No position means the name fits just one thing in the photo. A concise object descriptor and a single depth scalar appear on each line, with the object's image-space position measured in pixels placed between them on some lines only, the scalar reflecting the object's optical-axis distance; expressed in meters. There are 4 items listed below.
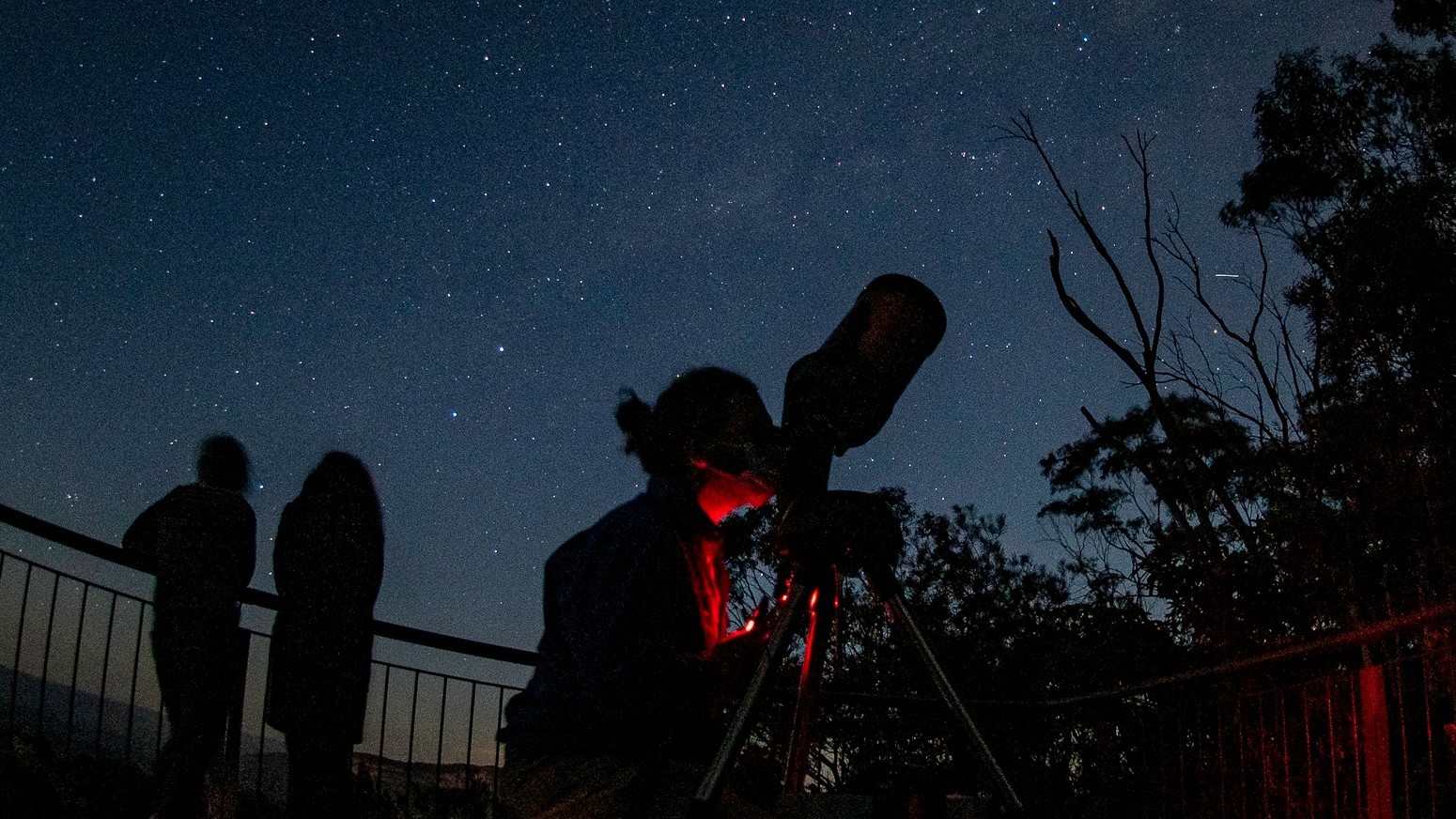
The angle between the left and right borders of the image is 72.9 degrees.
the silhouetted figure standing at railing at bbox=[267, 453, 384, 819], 2.96
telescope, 1.51
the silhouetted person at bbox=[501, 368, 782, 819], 1.49
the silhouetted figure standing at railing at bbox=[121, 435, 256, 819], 3.15
